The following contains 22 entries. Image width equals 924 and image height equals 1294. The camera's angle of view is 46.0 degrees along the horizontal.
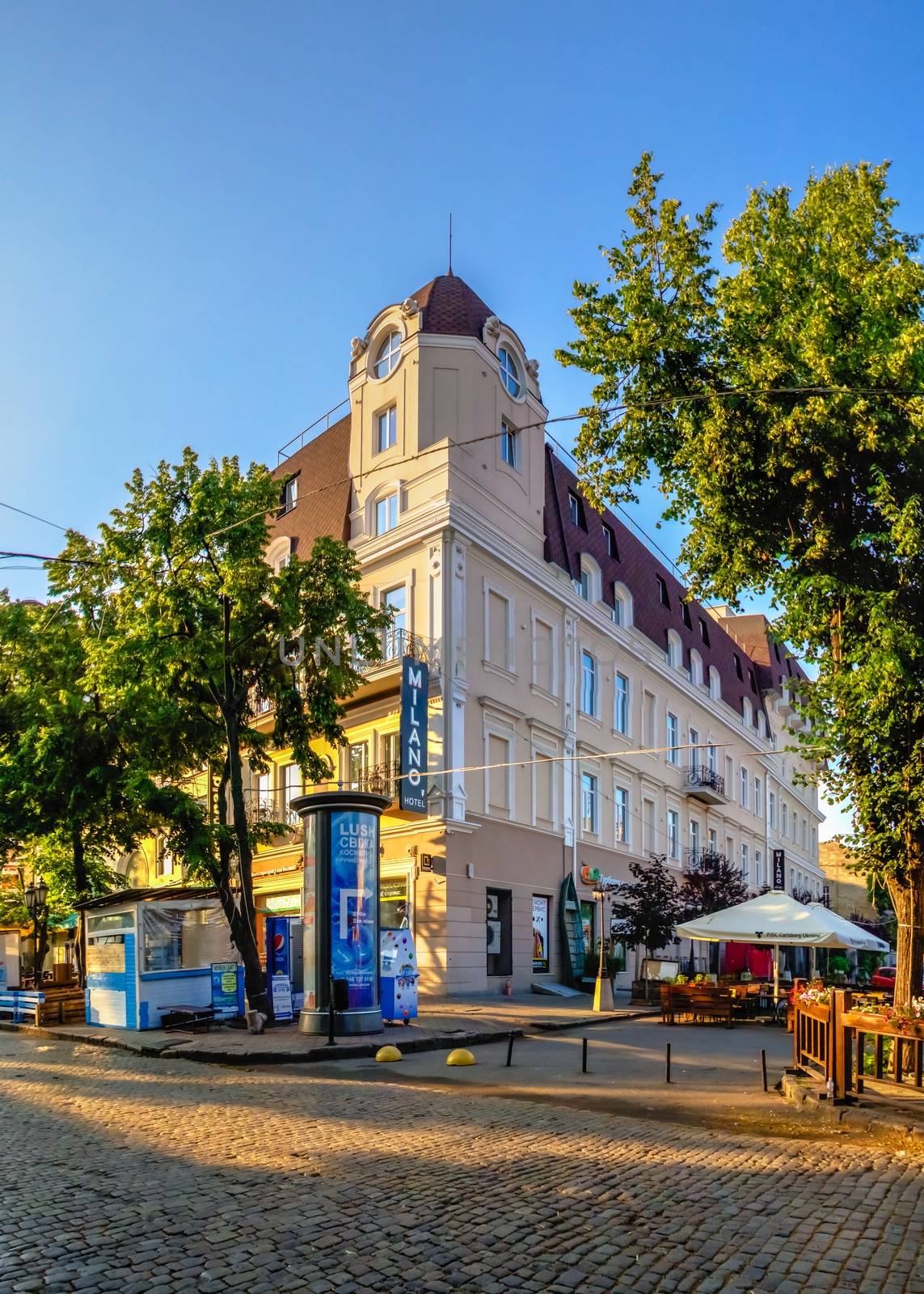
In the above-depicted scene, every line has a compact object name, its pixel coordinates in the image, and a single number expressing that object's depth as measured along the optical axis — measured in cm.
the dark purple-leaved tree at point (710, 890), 3322
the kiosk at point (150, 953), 2050
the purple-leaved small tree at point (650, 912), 3019
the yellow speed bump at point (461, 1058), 1523
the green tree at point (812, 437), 1334
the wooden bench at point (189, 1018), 2002
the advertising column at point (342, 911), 1811
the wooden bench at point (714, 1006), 2244
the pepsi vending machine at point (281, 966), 2098
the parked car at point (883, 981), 3428
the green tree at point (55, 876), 3050
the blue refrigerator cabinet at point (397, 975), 2025
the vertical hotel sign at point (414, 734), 2580
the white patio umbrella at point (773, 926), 2162
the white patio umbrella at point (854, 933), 2212
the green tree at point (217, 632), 2127
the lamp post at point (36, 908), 3058
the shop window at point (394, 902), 2730
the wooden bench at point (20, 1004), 2333
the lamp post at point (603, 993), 2488
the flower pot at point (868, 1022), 1029
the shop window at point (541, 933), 3022
